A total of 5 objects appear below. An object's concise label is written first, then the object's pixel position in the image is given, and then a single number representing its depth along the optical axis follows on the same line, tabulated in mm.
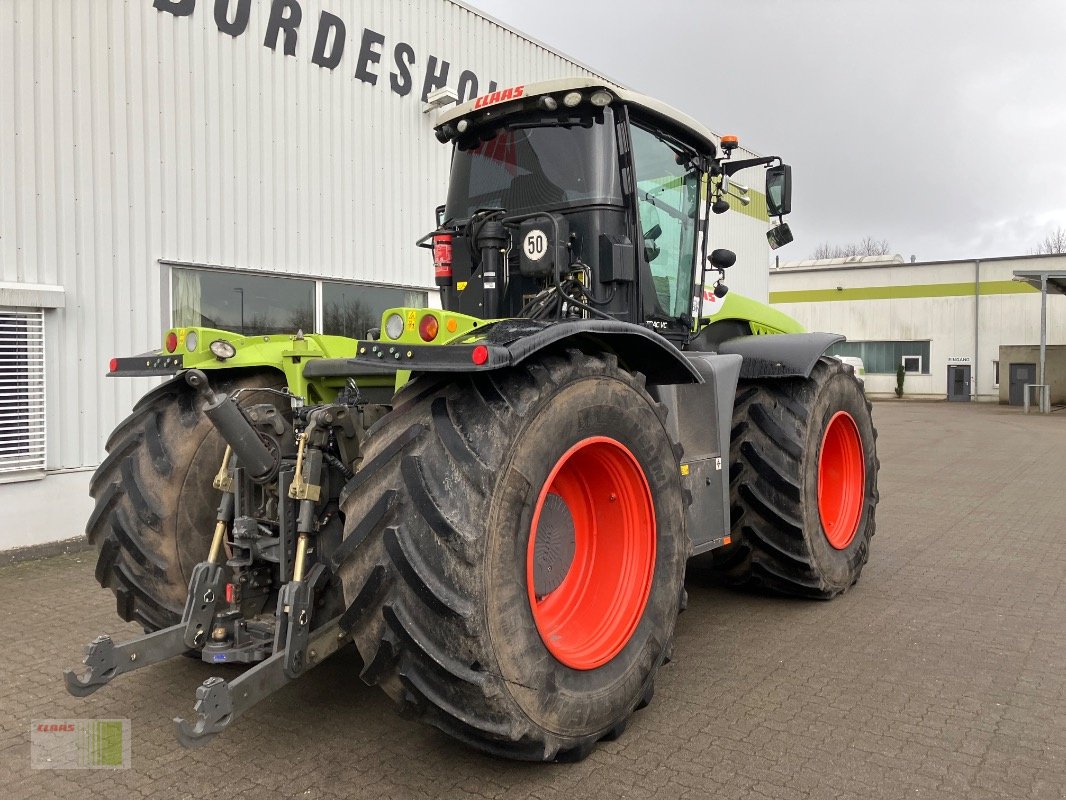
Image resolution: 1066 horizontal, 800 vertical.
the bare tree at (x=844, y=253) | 68488
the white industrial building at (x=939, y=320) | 31375
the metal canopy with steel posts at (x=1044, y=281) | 25125
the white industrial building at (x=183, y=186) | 6504
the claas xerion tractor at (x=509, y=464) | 2740
